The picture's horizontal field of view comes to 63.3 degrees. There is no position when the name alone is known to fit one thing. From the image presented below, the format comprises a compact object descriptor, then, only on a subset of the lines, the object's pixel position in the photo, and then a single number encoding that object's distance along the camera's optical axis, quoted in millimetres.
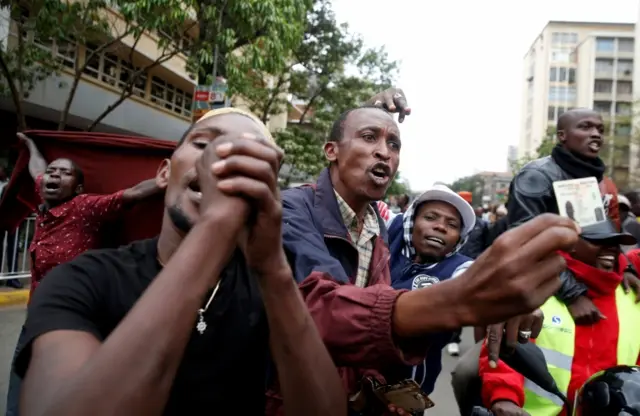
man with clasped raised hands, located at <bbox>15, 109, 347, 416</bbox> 849
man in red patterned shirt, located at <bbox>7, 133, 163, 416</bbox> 2816
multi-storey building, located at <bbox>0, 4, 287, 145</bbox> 12312
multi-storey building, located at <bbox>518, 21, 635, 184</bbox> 61812
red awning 2824
